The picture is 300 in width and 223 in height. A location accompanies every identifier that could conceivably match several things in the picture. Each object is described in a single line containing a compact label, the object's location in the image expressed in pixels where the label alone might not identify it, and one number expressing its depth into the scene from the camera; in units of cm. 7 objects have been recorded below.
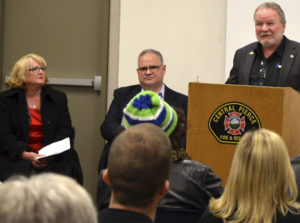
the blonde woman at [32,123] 922
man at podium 747
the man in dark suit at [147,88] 947
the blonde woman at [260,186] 415
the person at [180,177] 464
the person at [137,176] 337
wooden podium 613
